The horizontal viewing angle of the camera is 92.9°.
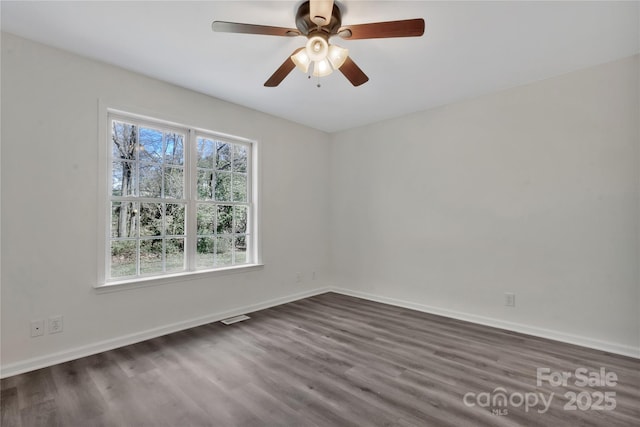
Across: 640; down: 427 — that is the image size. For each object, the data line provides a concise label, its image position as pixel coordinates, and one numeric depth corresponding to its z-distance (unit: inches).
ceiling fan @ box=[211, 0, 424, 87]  71.7
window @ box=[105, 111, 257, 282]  117.0
